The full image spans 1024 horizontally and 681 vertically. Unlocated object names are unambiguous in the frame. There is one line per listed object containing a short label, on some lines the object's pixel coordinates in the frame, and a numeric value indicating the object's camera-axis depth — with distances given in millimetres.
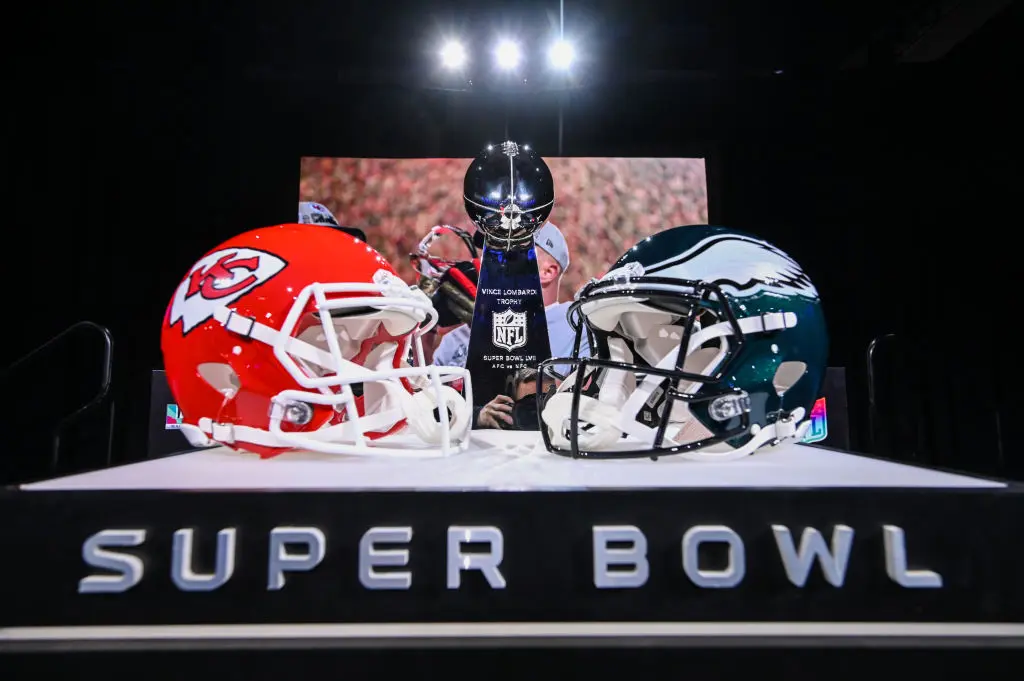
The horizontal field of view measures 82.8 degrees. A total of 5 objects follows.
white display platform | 762
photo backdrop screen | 3541
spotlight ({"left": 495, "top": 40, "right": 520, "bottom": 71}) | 3279
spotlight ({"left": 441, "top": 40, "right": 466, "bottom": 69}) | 3275
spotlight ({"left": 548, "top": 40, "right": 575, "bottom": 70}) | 3260
